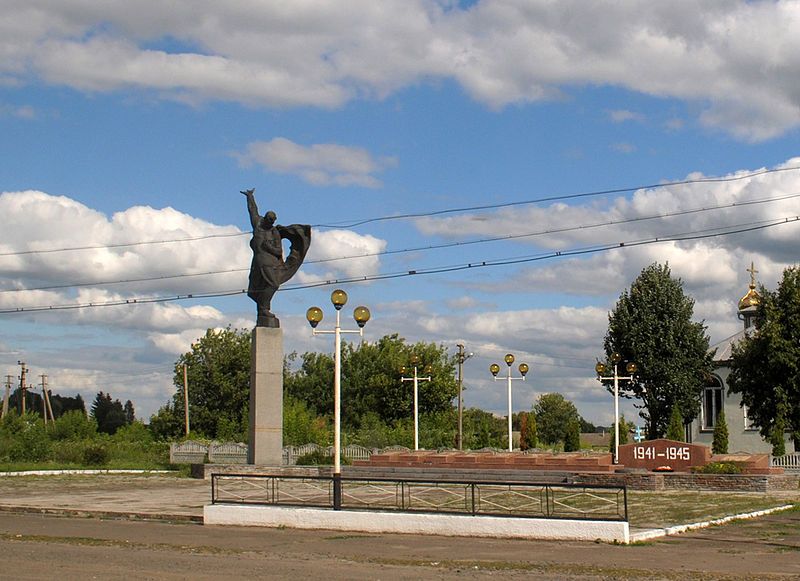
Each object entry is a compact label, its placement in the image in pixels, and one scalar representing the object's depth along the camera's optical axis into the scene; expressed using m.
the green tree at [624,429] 58.63
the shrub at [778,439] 41.66
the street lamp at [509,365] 35.81
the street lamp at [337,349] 19.27
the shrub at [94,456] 42.12
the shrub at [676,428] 43.94
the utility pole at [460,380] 52.15
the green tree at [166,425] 71.31
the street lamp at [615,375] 32.30
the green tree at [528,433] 47.44
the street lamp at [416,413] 40.02
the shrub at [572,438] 47.03
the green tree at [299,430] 48.44
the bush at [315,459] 34.97
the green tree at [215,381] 71.56
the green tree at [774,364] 42.00
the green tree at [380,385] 70.94
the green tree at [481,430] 57.53
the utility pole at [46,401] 76.43
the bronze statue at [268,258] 31.14
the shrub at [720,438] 45.19
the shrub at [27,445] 45.06
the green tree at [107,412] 112.66
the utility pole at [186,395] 64.75
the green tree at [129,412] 124.72
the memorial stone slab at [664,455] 29.30
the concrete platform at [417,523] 15.77
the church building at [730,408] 52.06
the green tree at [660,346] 48.38
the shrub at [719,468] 27.27
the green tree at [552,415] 108.56
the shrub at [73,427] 56.88
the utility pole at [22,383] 76.41
